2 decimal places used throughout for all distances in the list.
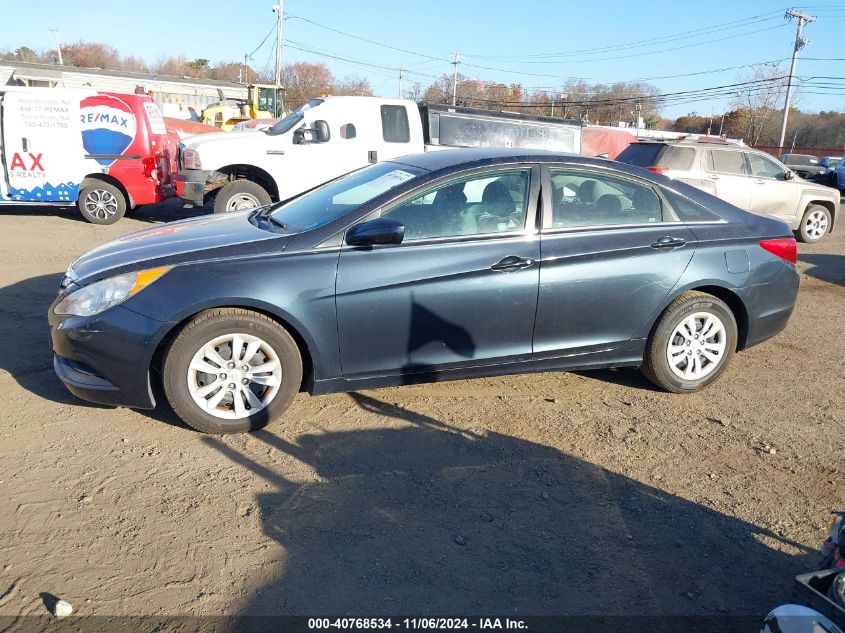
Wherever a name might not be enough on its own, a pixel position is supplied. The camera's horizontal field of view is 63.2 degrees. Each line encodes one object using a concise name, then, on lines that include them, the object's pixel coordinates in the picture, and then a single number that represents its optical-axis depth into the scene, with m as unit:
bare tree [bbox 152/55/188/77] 85.67
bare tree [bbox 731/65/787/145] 54.53
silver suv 11.32
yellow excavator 31.42
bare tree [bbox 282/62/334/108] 70.00
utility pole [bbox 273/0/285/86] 45.99
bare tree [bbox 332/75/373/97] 70.88
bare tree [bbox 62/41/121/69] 81.69
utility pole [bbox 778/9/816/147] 47.25
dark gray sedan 3.86
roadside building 41.31
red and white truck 10.55
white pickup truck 10.18
